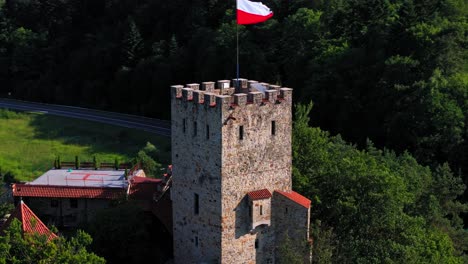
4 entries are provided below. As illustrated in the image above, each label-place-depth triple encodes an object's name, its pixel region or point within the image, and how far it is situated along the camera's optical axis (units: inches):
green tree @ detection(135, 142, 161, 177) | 2630.4
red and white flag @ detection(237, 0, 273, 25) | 1743.4
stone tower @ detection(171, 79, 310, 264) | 1616.6
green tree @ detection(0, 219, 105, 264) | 1480.1
